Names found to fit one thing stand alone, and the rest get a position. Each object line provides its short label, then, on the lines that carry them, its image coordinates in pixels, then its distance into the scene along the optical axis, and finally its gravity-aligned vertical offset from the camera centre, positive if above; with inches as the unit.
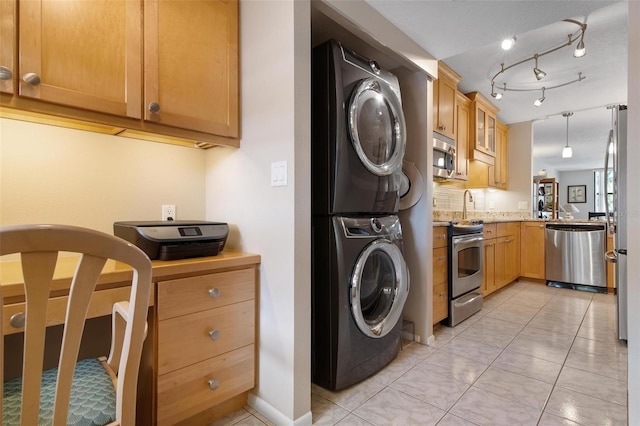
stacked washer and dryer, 66.3 +0.3
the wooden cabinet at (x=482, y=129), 150.6 +42.1
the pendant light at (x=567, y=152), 182.1 +35.6
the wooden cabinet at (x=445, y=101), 116.2 +42.5
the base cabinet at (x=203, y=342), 49.8 -21.9
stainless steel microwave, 116.5 +21.3
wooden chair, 22.3 -8.3
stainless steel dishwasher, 152.9 -20.9
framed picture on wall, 397.4 +23.0
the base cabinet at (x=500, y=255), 138.0 -20.8
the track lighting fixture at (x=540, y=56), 97.2 +55.2
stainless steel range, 106.5 -20.9
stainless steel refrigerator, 89.7 +1.6
